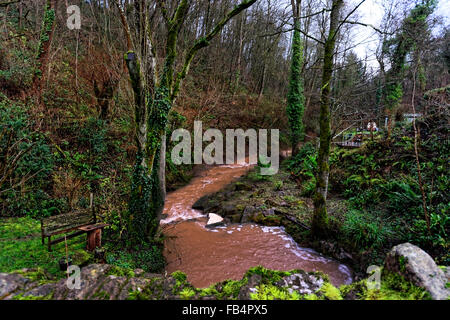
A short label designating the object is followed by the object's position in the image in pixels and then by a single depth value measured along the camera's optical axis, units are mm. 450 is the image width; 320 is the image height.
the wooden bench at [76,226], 4258
